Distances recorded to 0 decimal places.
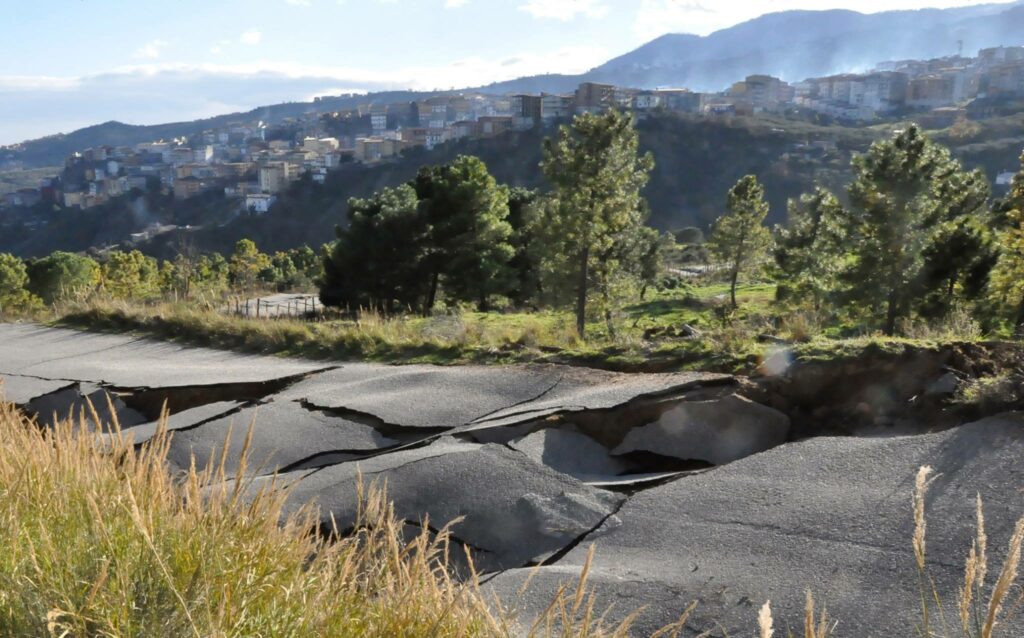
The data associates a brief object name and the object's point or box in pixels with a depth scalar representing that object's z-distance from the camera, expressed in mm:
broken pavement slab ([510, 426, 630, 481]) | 5531
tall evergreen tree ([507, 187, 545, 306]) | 32719
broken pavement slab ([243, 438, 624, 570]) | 4402
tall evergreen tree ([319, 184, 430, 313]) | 29594
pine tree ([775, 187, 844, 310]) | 25172
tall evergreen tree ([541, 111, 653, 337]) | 20266
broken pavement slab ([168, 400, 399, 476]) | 5895
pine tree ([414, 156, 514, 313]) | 29297
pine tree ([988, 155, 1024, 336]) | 16656
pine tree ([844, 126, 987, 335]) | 21266
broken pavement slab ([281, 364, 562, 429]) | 6559
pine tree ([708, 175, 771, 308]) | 39312
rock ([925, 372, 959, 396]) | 5496
